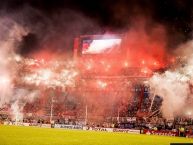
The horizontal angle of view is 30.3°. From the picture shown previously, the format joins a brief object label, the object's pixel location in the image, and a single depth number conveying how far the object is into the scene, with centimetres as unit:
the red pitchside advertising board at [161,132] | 4846
